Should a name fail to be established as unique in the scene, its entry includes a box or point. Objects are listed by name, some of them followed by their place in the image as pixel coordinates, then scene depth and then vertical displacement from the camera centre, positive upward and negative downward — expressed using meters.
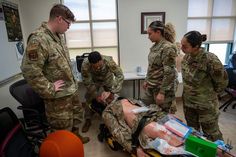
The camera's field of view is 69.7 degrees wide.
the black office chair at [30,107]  2.01 -0.79
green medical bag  1.21 -0.78
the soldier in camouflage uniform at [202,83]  1.62 -0.44
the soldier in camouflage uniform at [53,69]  1.51 -0.25
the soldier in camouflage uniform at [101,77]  2.62 -0.59
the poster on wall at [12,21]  2.49 +0.33
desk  3.23 -0.69
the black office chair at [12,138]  1.25 -0.73
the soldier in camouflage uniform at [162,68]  2.04 -0.35
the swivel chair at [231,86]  3.25 -0.92
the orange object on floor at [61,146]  1.43 -0.90
